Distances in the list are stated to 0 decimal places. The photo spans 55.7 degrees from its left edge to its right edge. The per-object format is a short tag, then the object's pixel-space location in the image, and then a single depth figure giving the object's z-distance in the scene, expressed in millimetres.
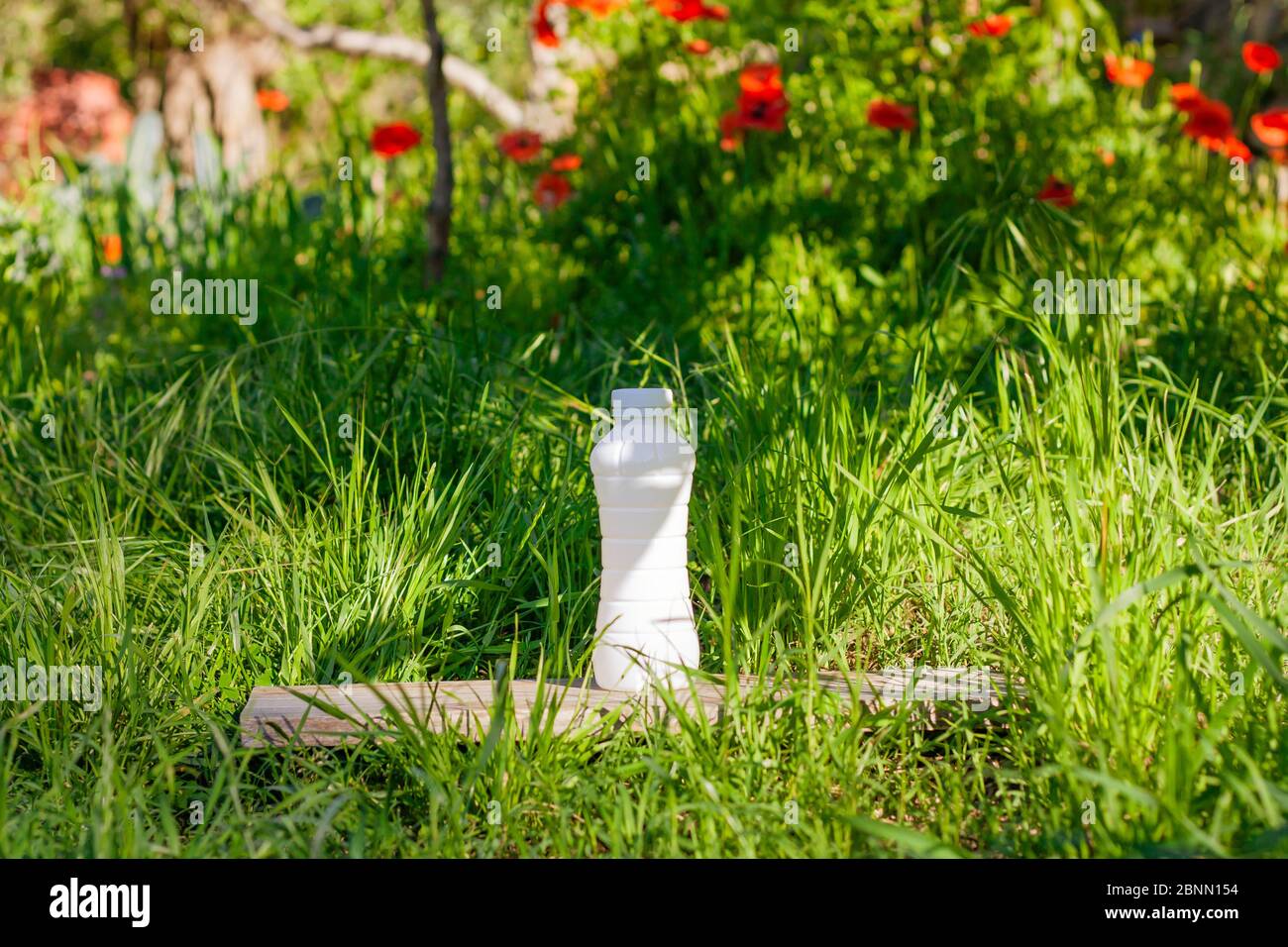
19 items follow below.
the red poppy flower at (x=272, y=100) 5668
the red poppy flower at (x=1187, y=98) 4082
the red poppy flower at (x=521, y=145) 5070
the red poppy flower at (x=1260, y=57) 4375
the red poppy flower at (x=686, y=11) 4445
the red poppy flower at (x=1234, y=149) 4004
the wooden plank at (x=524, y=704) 2098
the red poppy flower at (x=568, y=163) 4793
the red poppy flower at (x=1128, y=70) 4301
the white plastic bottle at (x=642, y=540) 2260
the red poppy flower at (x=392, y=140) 4570
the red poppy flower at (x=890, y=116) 4086
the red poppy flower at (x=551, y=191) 4793
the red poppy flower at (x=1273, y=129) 4309
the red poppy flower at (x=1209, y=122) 4074
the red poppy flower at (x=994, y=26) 4234
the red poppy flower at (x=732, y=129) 4430
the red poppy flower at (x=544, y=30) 4603
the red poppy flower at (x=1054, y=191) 3684
